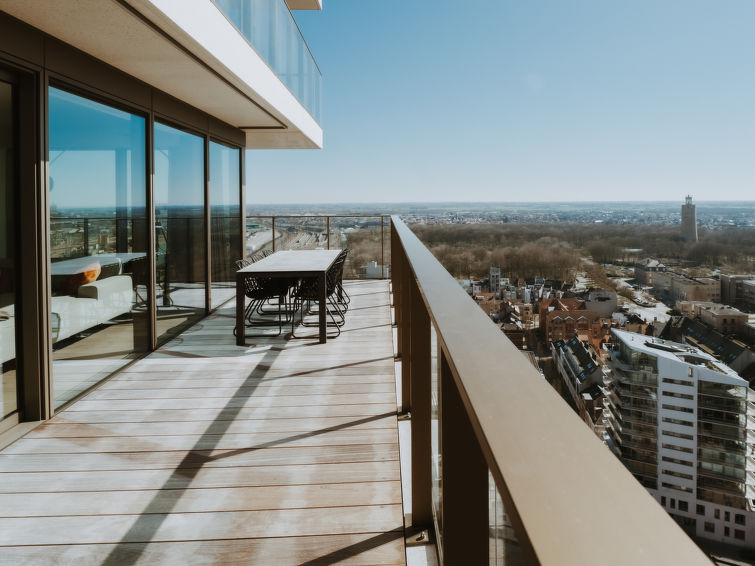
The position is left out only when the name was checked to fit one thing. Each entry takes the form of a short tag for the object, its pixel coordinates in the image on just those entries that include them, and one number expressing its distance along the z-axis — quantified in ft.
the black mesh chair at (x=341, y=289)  21.83
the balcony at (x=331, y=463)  1.53
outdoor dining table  17.04
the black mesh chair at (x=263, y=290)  19.13
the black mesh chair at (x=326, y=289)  18.51
